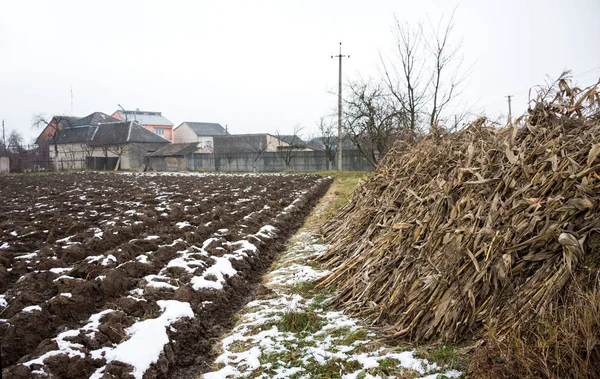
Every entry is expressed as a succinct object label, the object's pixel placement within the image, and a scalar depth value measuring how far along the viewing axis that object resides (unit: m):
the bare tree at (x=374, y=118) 18.75
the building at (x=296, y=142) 39.22
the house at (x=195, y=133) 60.38
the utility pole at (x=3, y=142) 38.17
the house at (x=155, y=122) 64.12
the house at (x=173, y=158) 42.87
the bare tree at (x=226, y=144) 51.16
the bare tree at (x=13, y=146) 40.68
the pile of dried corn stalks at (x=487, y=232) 3.25
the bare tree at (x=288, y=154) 37.56
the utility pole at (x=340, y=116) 25.30
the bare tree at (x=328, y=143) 35.84
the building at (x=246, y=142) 49.78
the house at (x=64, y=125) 49.69
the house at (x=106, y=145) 41.38
